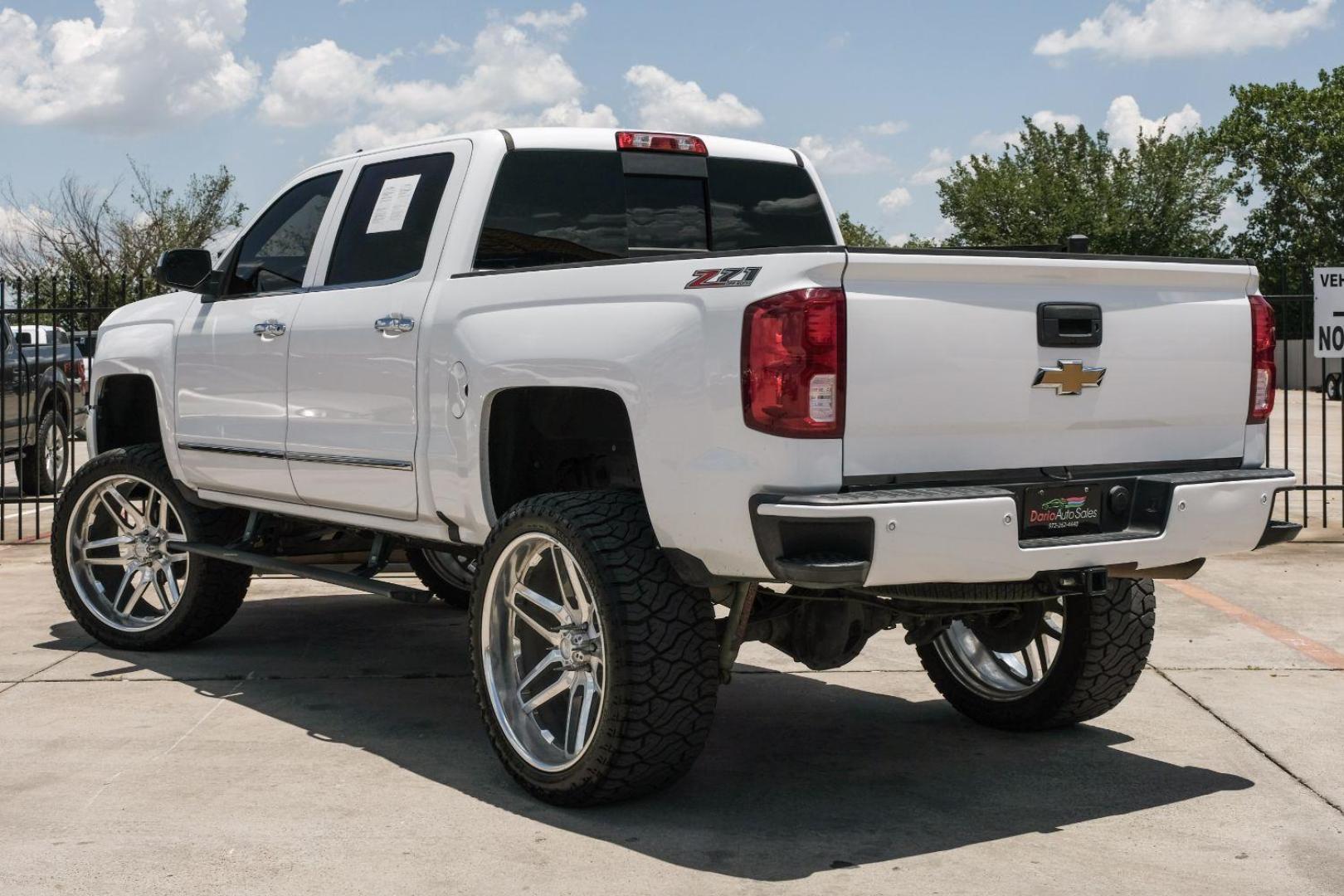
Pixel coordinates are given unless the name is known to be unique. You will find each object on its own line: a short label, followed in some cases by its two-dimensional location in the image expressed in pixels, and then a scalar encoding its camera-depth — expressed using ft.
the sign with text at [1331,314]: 36.73
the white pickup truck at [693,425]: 13.76
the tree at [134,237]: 127.65
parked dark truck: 46.03
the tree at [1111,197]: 175.32
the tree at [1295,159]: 166.71
